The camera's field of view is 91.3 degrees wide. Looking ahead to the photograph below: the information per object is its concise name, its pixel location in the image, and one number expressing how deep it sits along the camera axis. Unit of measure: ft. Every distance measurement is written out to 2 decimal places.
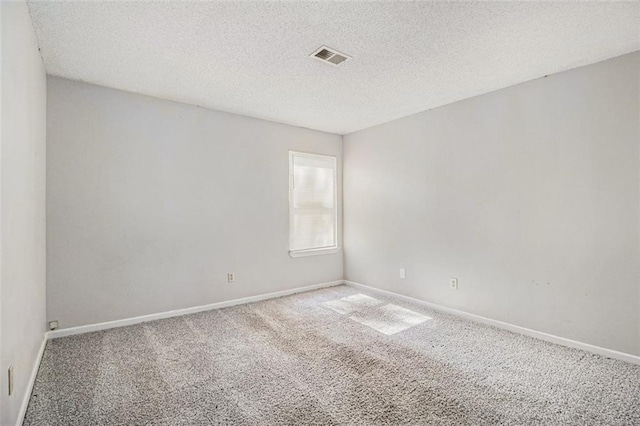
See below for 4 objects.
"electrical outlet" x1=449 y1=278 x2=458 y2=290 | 11.60
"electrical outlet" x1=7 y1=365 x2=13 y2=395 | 5.15
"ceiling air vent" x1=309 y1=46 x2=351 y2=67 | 7.88
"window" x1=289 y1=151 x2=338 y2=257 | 14.76
